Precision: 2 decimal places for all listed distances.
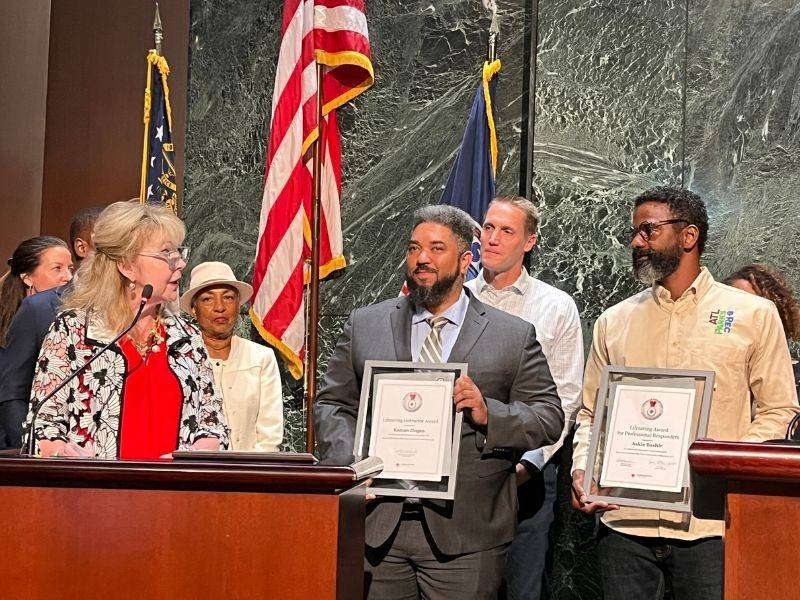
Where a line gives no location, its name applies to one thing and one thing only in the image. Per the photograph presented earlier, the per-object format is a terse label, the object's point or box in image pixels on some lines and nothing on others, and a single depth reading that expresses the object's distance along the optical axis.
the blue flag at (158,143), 6.20
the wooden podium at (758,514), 2.17
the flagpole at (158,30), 6.30
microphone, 2.88
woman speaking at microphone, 3.20
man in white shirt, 4.68
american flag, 5.83
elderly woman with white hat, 4.72
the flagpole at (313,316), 5.65
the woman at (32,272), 4.96
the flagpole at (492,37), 5.71
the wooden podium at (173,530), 2.51
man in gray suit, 3.72
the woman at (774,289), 4.91
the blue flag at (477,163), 5.58
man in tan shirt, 3.81
